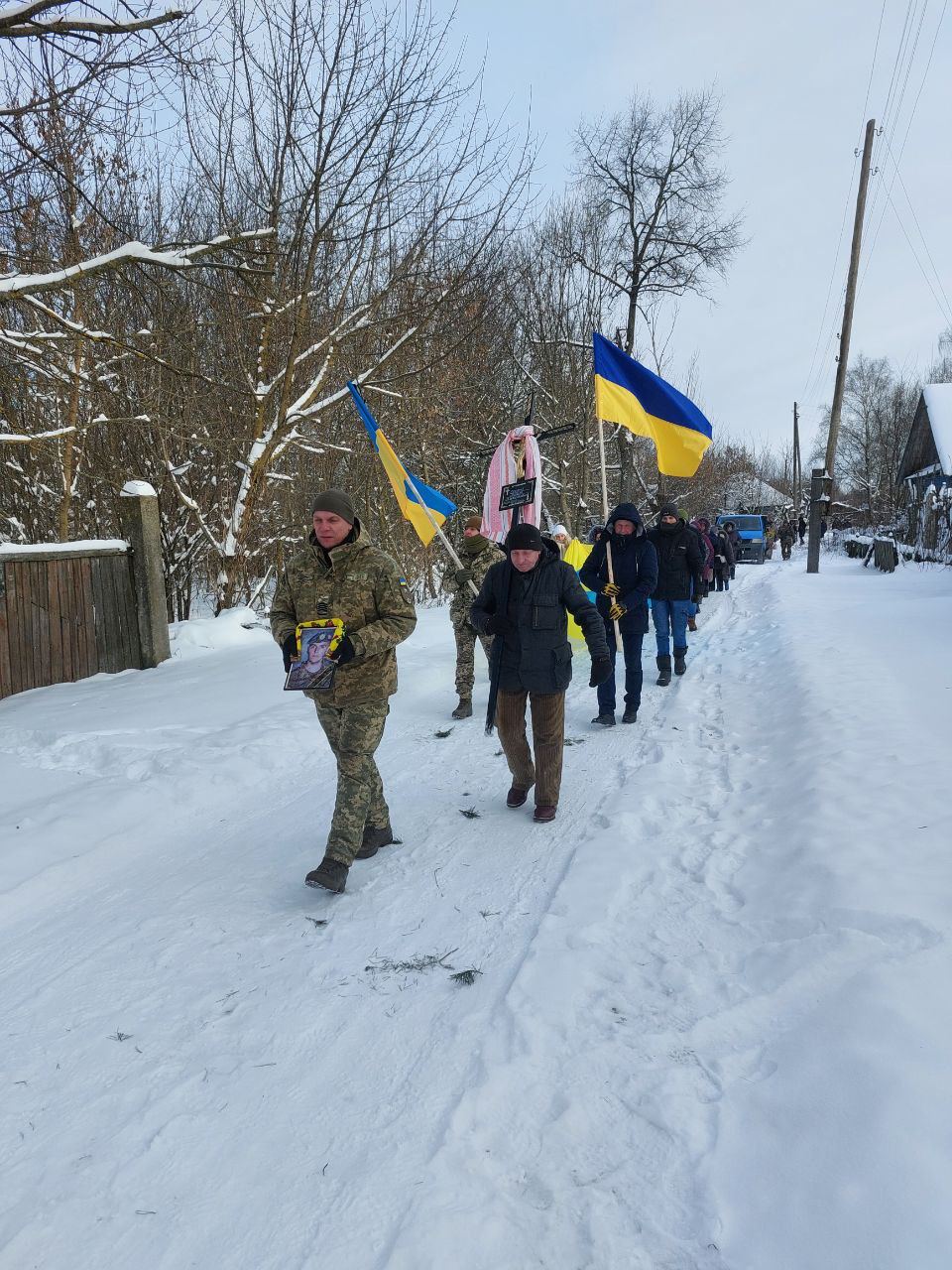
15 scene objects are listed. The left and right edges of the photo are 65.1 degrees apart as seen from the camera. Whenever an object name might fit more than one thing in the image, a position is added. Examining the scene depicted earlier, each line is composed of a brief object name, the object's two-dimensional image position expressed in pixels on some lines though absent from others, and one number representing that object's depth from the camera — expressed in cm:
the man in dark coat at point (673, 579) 838
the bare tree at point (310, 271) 830
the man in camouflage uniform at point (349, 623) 370
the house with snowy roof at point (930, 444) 2648
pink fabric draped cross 821
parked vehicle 2912
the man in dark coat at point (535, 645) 458
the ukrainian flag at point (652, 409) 745
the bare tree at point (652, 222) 2058
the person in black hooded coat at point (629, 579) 682
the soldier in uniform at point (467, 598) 692
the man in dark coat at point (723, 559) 1809
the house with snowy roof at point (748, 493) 6094
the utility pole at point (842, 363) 1895
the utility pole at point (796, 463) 4859
